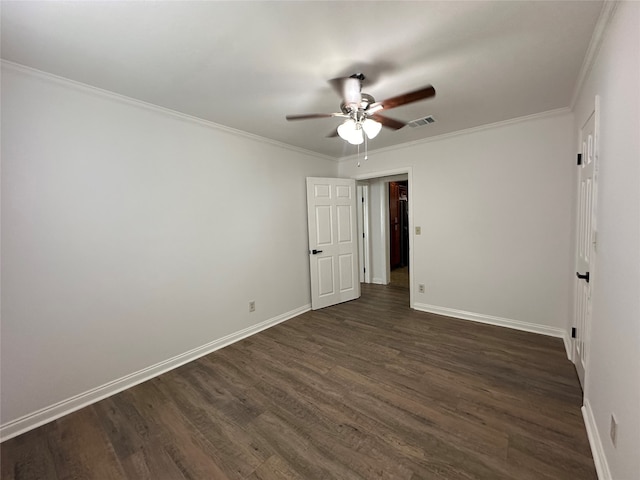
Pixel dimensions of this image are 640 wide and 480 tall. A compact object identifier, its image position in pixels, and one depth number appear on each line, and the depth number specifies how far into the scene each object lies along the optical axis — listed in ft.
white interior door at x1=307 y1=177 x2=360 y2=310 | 12.94
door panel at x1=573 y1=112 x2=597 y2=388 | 5.85
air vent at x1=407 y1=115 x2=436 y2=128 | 9.18
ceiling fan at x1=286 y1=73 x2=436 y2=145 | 5.85
